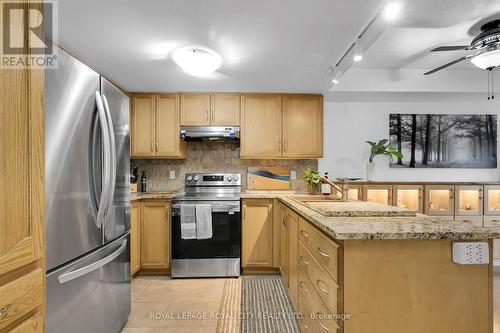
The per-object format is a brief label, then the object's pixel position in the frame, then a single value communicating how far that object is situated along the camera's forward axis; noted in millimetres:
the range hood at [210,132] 3412
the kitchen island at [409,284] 1110
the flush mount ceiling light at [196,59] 2246
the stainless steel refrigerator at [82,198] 1248
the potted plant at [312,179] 2852
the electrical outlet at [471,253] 1109
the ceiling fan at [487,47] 2236
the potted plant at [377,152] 3562
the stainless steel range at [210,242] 3025
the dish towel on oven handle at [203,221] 3008
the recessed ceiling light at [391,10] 1591
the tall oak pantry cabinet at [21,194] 750
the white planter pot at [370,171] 3644
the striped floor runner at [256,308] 2096
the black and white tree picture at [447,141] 3771
